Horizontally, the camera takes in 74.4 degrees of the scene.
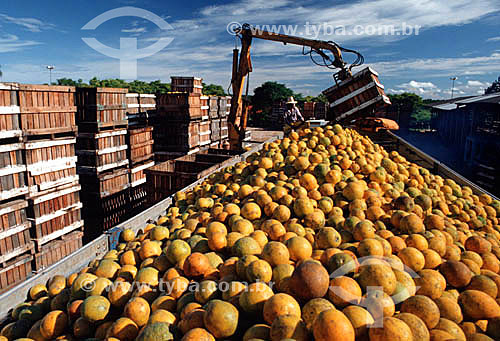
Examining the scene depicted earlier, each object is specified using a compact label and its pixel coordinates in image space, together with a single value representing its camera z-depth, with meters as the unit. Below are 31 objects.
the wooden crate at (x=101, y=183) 9.26
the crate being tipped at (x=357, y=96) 10.75
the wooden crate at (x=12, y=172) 6.41
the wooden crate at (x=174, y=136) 12.68
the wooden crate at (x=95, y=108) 9.11
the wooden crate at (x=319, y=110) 31.16
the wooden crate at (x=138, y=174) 10.50
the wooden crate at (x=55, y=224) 7.13
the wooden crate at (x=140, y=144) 10.46
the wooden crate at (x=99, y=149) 9.22
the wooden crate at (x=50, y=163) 6.96
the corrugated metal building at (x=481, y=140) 14.85
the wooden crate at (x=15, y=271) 6.49
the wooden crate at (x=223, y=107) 16.33
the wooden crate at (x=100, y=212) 9.45
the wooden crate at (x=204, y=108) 14.29
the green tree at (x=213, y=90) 39.20
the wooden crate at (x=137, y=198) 10.70
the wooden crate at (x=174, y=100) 12.51
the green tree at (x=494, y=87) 47.63
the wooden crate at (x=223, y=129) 16.59
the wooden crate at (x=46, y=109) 6.87
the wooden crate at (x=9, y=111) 6.42
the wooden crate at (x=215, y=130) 15.16
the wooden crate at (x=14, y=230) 6.44
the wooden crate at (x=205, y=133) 14.01
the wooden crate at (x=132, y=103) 11.96
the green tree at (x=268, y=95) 35.66
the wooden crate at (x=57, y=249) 7.22
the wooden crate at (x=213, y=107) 15.11
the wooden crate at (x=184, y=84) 16.39
